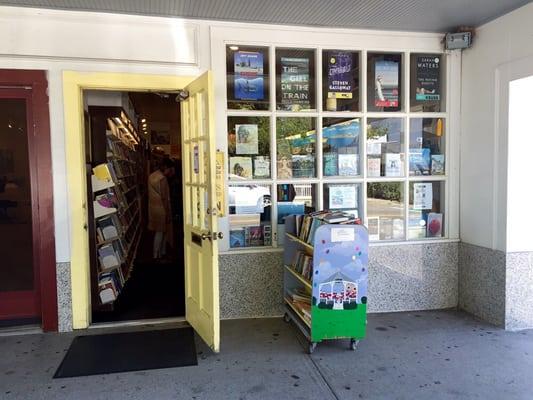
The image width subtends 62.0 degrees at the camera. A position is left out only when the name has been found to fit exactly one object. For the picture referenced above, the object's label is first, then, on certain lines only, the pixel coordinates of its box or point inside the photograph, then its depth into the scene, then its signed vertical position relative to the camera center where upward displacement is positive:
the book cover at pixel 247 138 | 4.34 +0.42
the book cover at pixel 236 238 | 4.38 -0.57
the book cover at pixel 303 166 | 4.49 +0.14
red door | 3.96 -0.24
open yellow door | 3.50 -0.26
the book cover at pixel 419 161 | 4.71 +0.18
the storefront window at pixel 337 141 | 4.36 +0.39
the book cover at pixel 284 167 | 4.45 +0.13
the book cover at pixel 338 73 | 4.48 +1.08
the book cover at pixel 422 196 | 4.75 -0.19
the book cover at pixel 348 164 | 4.57 +0.16
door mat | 3.35 -1.38
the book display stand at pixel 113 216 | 4.53 -0.39
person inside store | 6.98 -0.46
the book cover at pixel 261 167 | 4.39 +0.13
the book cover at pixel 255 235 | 4.44 -0.54
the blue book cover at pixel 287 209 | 4.47 -0.30
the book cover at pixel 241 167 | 4.32 +0.14
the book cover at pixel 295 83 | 4.41 +0.97
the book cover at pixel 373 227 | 4.67 -0.51
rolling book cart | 3.45 -0.82
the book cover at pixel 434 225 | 4.79 -0.51
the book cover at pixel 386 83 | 4.58 +0.99
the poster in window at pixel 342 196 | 4.57 -0.18
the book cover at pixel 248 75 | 4.30 +1.03
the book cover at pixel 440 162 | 4.76 +0.17
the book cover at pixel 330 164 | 4.53 +0.16
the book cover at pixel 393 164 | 4.65 +0.15
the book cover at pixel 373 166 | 4.60 +0.13
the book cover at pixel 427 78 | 4.66 +1.06
